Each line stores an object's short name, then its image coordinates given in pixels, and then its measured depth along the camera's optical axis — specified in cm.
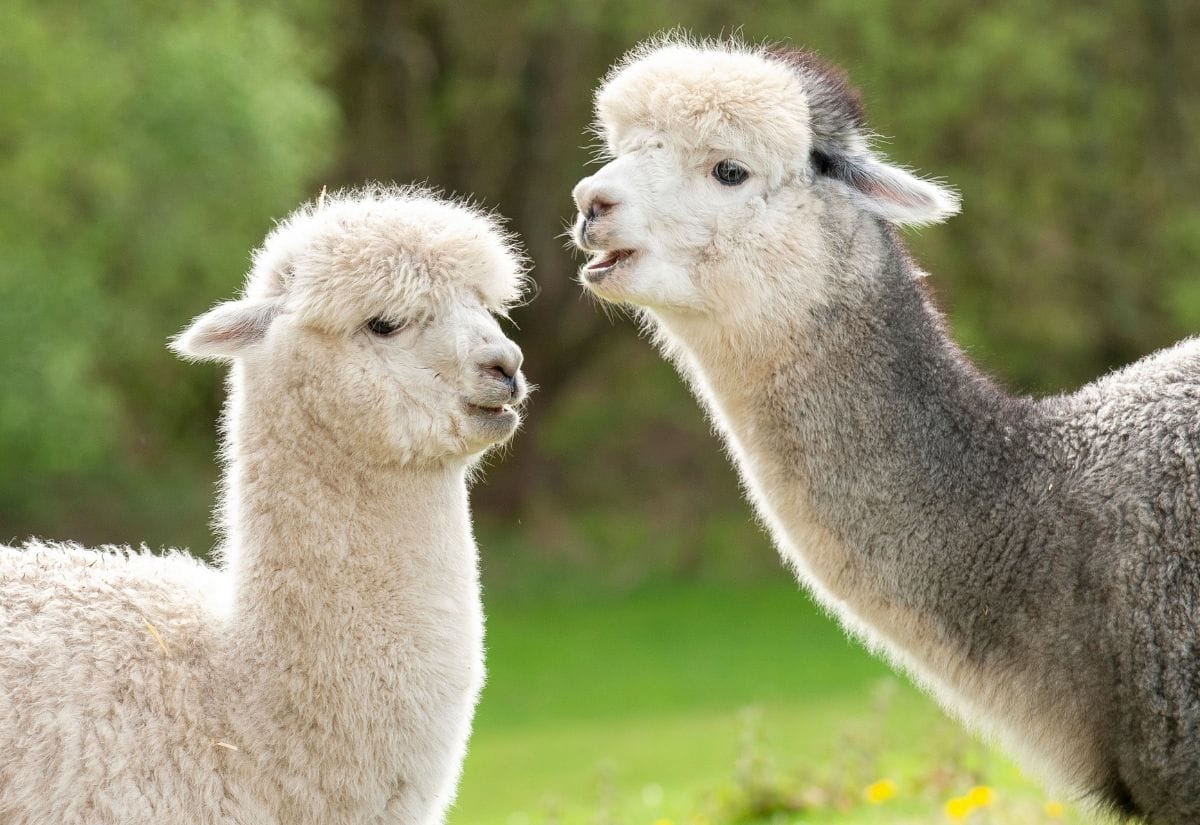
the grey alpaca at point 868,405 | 869
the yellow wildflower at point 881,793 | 1386
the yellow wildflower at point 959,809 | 1215
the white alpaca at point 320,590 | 788
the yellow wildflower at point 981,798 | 1225
